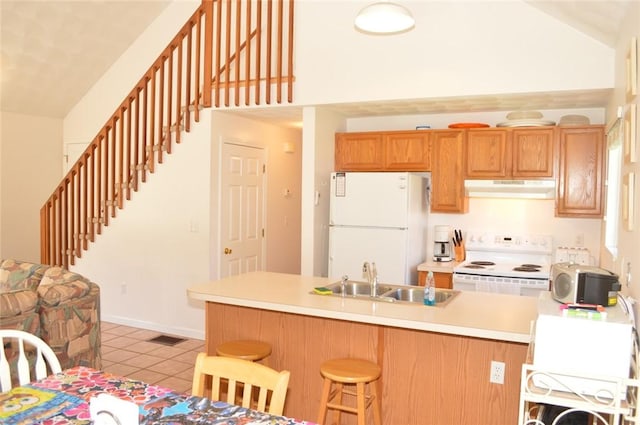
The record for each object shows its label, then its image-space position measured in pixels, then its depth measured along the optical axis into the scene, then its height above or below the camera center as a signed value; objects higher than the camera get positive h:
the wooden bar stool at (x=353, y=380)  2.82 -0.93
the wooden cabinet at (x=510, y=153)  4.77 +0.46
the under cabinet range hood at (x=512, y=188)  4.77 +0.14
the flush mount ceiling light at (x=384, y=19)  3.42 +1.19
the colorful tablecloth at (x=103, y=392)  1.72 -0.71
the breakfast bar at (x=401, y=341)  2.83 -0.82
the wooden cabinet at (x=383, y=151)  5.21 +0.51
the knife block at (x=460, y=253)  5.45 -0.51
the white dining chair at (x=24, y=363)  2.08 -0.65
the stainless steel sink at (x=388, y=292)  3.37 -0.59
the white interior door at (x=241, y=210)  5.76 -0.11
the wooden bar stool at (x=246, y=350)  3.19 -0.91
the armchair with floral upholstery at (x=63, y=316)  3.43 -0.80
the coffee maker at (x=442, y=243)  5.46 -0.41
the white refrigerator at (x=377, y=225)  5.00 -0.22
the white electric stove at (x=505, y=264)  4.67 -0.58
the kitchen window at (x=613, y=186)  3.41 +0.14
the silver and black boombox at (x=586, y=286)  2.25 -0.35
